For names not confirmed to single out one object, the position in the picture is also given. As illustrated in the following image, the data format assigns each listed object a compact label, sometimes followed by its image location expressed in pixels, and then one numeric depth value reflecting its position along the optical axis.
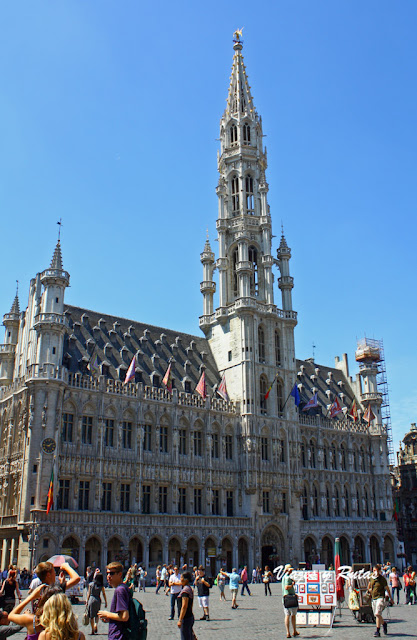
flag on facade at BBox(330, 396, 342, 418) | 64.12
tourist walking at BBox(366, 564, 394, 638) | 18.84
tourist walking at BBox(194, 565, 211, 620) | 23.65
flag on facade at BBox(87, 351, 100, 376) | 53.78
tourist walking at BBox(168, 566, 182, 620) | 23.12
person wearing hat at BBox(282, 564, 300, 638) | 18.72
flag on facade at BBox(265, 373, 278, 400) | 63.06
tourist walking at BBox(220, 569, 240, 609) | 28.73
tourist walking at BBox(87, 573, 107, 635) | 19.20
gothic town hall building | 49.41
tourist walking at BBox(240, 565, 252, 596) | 37.91
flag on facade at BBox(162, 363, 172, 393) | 57.13
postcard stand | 20.89
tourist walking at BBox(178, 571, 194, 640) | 13.59
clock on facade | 47.75
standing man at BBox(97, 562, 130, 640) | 8.96
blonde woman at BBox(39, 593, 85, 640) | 6.59
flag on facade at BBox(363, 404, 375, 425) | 75.31
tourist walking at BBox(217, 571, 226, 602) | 32.47
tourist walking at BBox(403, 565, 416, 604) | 30.99
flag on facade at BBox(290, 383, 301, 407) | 62.28
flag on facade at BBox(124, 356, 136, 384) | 52.75
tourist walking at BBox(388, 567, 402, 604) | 30.62
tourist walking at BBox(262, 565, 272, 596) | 36.09
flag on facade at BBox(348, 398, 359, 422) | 70.38
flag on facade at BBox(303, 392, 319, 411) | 65.00
